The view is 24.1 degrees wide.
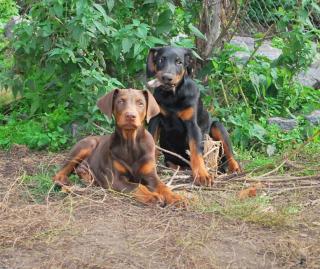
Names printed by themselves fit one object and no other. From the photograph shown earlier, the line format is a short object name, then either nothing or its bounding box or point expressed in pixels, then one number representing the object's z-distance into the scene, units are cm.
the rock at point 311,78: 1026
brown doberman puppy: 587
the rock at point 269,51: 1049
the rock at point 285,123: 860
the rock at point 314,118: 884
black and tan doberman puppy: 674
